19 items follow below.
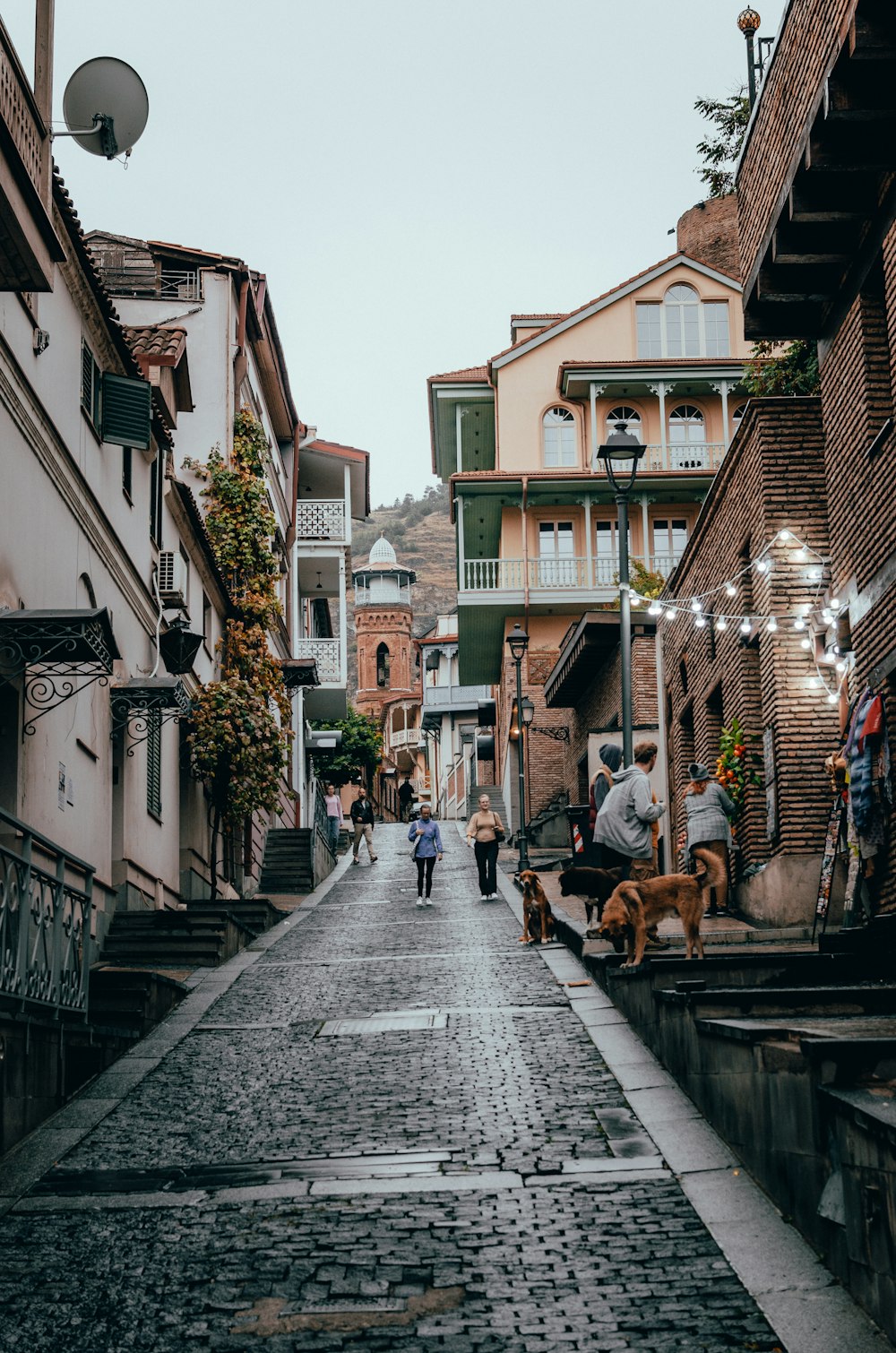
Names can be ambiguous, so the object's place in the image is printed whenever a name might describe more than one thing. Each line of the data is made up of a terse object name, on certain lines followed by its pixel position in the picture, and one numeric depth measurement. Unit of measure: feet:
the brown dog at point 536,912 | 56.75
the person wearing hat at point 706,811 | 53.78
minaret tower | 384.68
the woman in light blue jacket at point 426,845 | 78.89
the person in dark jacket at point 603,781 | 50.62
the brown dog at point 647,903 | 38.09
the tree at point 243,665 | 77.25
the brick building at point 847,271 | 36.76
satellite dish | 42.57
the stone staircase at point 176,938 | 52.49
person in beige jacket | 75.82
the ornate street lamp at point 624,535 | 55.83
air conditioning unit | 69.97
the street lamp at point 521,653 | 93.02
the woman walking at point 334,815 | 129.49
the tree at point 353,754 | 242.37
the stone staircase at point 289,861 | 98.63
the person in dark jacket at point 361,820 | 119.55
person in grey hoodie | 44.96
